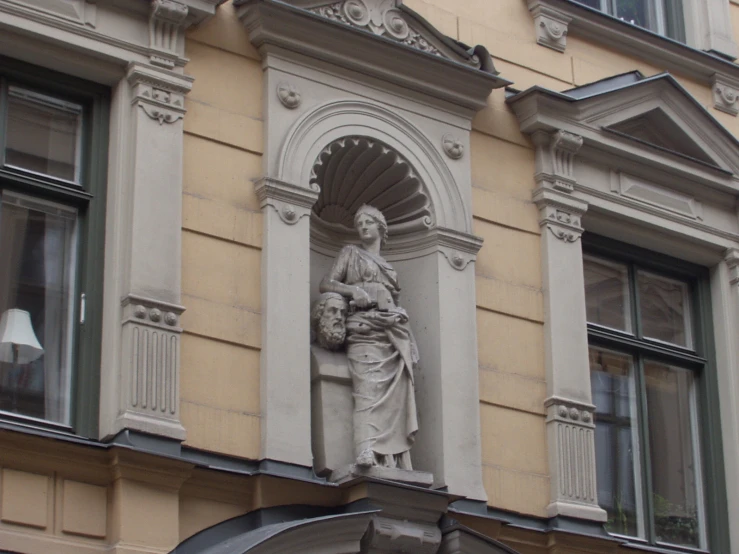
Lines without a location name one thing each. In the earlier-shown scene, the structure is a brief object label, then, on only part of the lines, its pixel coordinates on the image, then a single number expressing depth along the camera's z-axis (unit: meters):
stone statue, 11.34
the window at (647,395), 13.02
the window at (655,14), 14.77
